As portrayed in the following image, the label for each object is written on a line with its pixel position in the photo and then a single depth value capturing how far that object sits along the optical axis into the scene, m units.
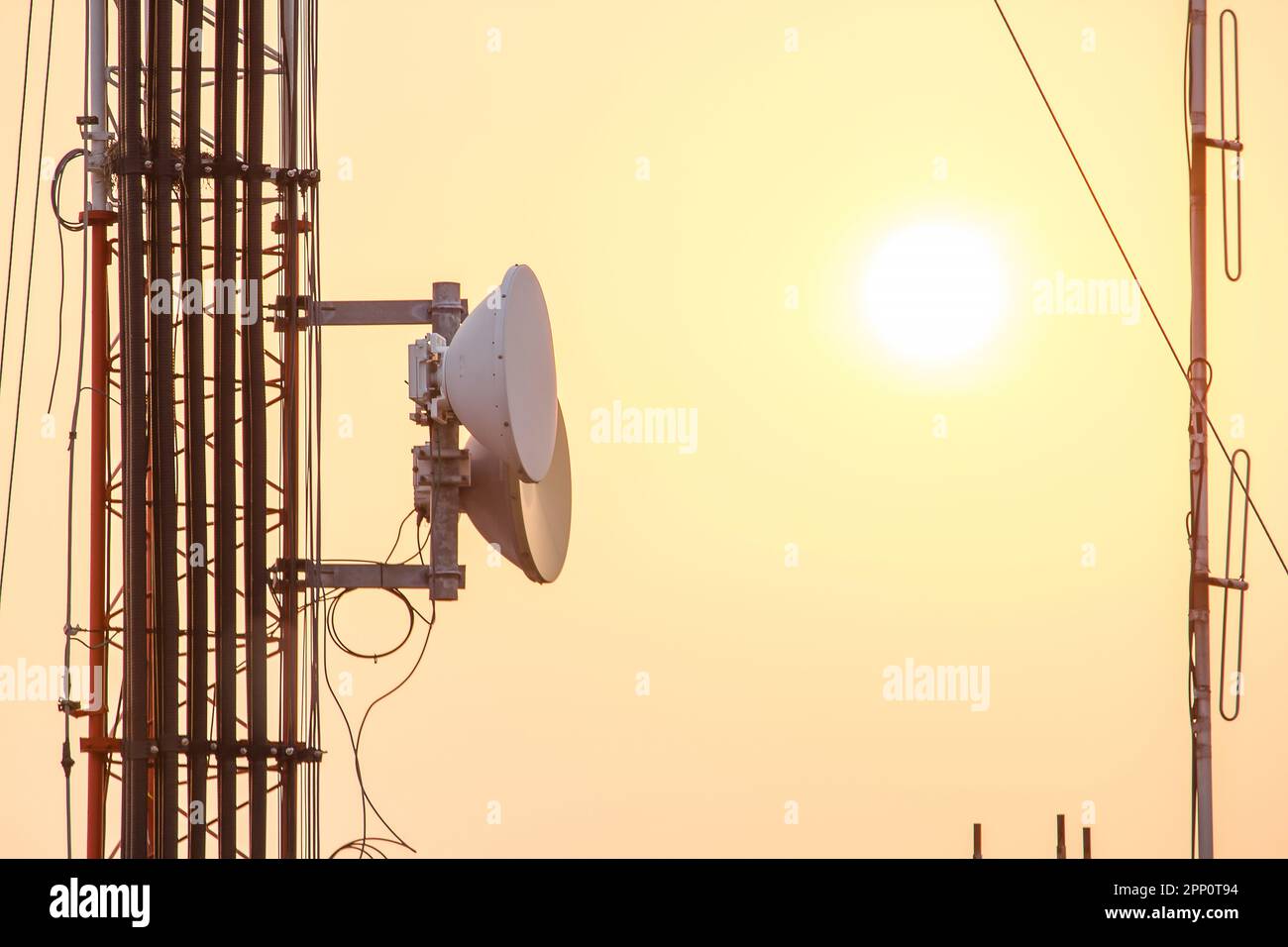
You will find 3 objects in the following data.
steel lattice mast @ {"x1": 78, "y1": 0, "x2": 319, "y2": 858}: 10.55
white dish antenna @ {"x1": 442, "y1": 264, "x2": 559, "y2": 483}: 9.80
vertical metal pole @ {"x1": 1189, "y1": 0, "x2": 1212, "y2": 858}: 9.66
